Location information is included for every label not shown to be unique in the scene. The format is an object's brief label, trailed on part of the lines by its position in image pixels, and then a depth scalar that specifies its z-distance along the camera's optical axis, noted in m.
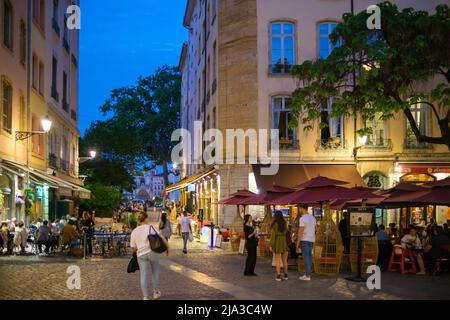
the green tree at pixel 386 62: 19.56
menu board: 15.46
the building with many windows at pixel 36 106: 24.09
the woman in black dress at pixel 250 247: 16.61
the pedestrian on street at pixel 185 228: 24.23
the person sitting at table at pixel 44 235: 22.23
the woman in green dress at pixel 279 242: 15.55
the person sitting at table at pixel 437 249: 16.98
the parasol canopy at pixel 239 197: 25.39
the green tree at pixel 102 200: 46.94
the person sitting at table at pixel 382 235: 19.34
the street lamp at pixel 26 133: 22.25
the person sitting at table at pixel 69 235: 22.44
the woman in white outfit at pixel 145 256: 11.59
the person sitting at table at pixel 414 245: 17.23
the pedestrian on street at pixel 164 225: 21.40
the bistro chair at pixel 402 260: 17.56
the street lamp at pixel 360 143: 30.78
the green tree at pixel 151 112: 72.50
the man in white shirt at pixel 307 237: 15.54
